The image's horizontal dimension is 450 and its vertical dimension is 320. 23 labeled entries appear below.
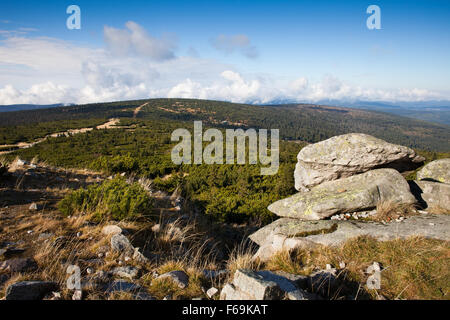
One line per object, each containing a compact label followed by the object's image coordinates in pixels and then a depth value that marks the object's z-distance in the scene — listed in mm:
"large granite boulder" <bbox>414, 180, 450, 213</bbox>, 6812
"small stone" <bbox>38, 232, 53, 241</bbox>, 4250
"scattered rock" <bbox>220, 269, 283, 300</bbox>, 2701
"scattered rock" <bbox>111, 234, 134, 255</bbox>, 4133
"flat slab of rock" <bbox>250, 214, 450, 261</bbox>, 5109
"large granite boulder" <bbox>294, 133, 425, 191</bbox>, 8164
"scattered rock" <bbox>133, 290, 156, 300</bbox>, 2922
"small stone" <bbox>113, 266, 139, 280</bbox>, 3544
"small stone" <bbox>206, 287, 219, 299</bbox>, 3156
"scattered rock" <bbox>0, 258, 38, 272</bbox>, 3279
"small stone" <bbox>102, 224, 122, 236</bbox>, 4719
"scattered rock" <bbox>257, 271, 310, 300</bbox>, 2859
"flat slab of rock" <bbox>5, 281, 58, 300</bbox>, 2688
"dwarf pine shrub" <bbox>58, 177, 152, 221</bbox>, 5547
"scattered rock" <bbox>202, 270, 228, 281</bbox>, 3723
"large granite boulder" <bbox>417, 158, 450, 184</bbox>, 9109
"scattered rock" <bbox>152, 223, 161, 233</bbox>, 5398
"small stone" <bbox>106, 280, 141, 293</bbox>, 3082
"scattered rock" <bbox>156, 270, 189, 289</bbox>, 3338
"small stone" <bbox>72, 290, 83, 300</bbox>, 2838
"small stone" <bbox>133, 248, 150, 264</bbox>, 3981
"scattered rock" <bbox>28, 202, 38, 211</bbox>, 5527
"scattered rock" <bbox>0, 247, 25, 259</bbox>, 3635
